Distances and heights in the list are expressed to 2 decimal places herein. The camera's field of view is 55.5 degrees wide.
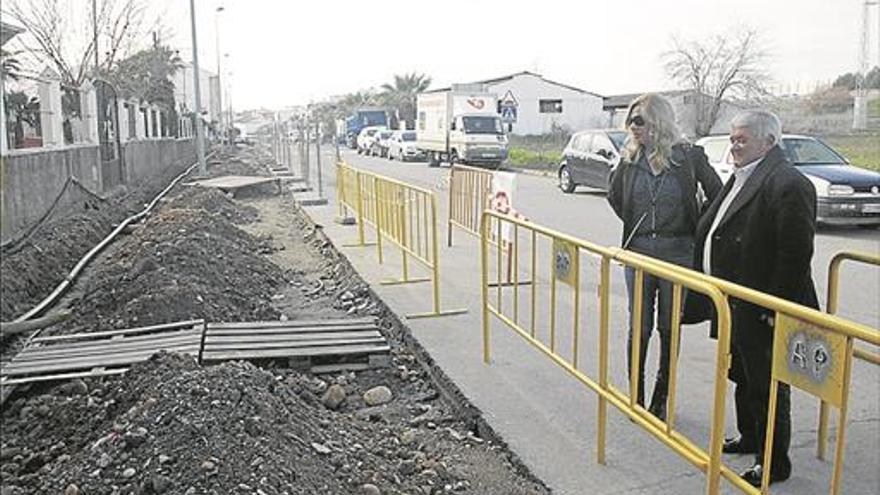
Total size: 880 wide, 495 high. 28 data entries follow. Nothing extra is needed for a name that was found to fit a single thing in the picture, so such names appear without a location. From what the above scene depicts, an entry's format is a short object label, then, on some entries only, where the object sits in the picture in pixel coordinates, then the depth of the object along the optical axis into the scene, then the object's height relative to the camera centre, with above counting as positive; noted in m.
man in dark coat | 3.85 -0.56
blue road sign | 39.56 +0.59
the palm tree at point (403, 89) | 87.12 +4.07
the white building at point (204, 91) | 61.60 +3.01
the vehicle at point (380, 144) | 49.31 -1.06
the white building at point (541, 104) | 68.50 +1.74
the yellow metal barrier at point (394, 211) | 7.94 -1.03
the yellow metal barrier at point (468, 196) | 10.38 -0.91
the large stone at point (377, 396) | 5.73 -1.85
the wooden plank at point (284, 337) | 6.50 -1.67
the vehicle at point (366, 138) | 53.66 -0.81
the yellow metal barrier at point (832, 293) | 4.15 -0.86
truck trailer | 33.12 -0.10
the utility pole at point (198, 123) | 28.36 +0.12
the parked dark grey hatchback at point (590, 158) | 20.34 -0.83
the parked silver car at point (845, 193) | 13.44 -1.09
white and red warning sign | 9.34 -0.77
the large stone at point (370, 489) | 3.93 -1.70
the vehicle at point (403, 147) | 43.38 -1.12
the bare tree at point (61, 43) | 30.23 +3.05
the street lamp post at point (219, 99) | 64.69 +2.08
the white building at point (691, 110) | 47.75 +0.85
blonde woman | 4.69 -0.39
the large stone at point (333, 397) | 5.61 -1.82
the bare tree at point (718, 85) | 48.56 +2.36
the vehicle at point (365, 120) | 66.94 +0.47
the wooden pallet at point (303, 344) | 6.24 -1.68
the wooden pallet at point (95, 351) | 5.90 -1.69
